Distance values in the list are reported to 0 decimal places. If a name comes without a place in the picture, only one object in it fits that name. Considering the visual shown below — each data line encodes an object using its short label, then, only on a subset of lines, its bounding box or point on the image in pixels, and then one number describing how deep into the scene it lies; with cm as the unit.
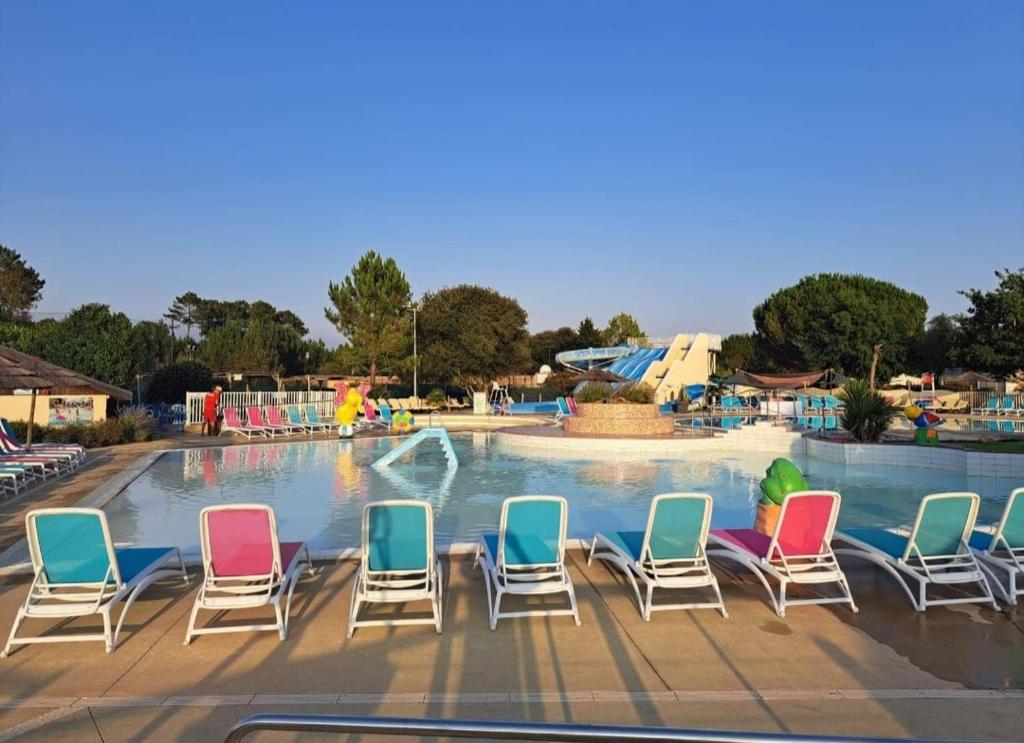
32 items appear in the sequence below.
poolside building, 1852
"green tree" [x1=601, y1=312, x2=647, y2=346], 6738
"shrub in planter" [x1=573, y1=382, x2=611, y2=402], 2025
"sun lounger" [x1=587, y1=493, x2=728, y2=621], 475
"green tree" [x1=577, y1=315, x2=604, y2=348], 6550
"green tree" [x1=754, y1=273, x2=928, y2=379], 4381
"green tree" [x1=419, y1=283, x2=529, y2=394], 4025
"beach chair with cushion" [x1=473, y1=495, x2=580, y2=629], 477
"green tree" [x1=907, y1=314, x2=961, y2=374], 4259
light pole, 3588
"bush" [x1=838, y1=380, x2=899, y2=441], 1628
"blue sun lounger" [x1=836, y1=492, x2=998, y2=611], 475
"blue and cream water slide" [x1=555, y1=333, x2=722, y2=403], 4075
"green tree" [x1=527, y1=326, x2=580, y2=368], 6700
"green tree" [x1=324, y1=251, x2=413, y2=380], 3850
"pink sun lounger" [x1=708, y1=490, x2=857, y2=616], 477
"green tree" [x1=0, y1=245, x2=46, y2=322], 6269
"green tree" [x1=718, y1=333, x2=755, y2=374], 5991
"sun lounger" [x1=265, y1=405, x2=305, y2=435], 2111
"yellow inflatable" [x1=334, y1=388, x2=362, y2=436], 2002
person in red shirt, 2130
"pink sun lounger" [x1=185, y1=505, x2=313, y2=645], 448
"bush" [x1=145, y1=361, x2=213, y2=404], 2817
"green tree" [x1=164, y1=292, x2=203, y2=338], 9692
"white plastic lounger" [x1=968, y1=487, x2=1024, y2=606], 487
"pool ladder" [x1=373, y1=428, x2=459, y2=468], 1476
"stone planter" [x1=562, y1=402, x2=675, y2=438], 1912
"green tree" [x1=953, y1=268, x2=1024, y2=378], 2706
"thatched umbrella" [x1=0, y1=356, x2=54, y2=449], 1201
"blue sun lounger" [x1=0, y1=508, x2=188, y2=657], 420
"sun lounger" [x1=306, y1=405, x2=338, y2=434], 2162
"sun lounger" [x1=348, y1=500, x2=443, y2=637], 454
